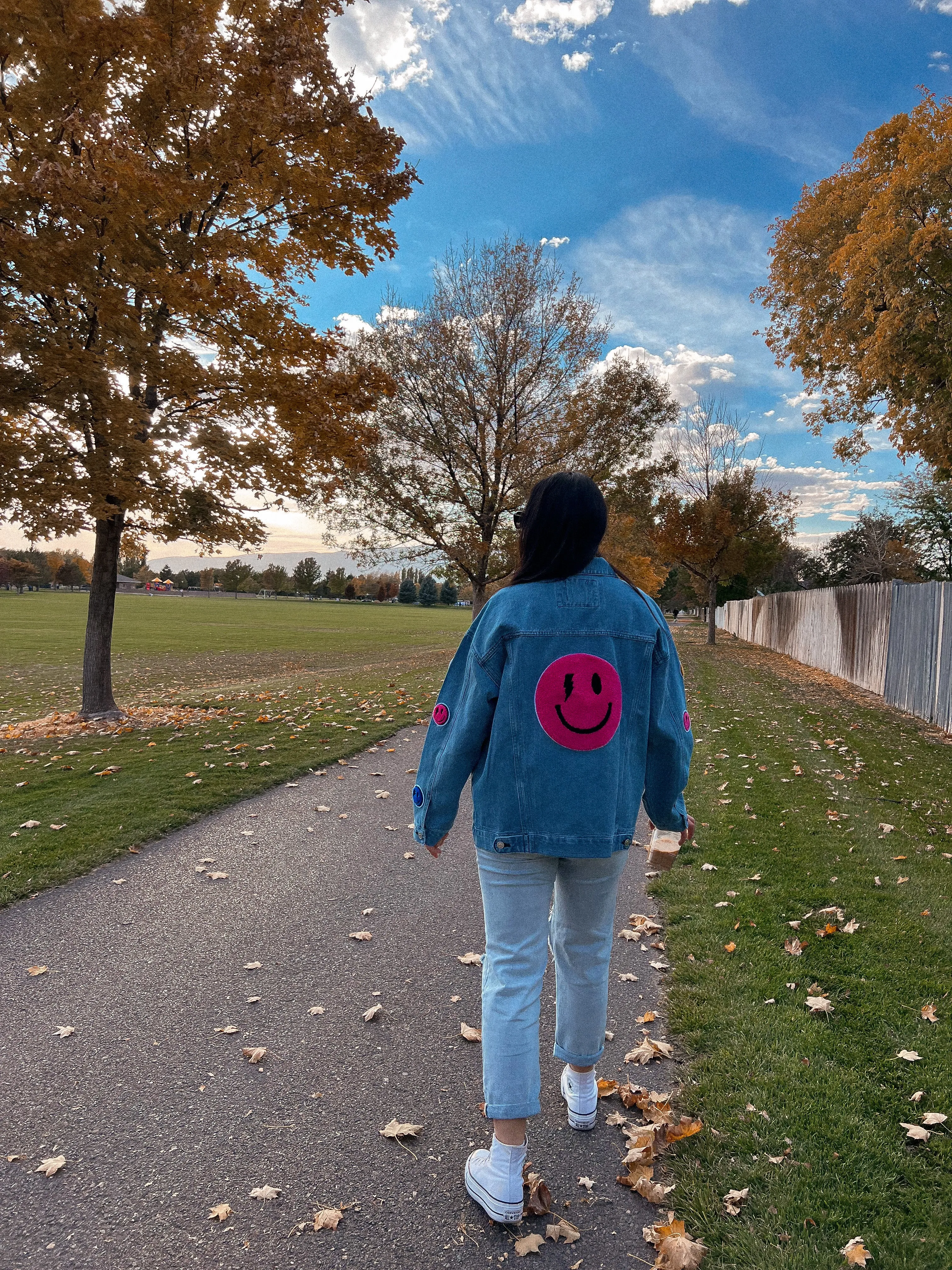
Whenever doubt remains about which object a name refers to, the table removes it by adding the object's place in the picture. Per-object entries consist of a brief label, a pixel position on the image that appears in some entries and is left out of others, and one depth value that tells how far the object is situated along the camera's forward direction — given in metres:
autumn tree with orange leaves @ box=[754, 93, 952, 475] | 8.70
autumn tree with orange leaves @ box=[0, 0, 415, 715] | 6.88
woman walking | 1.93
